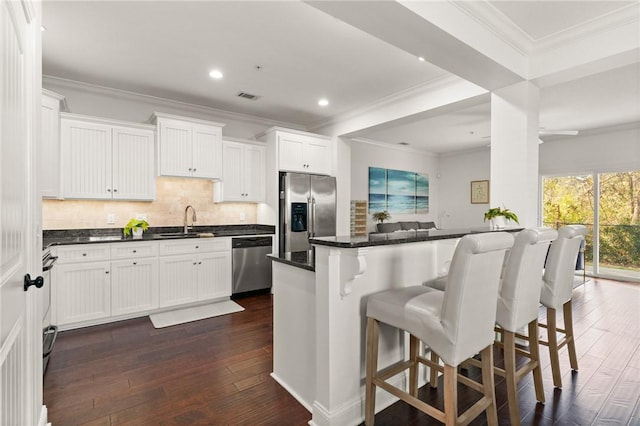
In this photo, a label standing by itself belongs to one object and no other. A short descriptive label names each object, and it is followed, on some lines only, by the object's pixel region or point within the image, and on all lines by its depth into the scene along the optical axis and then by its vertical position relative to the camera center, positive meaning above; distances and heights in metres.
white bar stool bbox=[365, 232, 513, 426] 1.50 -0.54
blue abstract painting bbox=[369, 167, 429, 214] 7.30 +0.50
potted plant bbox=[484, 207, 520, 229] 2.96 -0.05
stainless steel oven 2.37 -0.93
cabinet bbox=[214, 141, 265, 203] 4.77 +0.58
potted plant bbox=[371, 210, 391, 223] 7.23 -0.10
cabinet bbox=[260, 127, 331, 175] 4.95 +0.97
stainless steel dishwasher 4.53 -0.75
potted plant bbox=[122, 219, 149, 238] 3.89 -0.19
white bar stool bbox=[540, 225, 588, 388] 2.30 -0.48
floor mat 3.63 -1.23
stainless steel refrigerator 4.90 +0.04
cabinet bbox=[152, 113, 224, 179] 4.14 +0.86
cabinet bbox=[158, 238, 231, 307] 3.94 -0.75
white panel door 0.99 -0.01
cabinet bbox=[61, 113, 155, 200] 3.63 +0.62
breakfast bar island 1.83 -0.61
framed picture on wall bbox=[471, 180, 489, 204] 7.83 +0.49
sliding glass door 5.88 -0.06
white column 3.08 +0.61
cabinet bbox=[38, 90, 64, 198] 3.27 +0.71
